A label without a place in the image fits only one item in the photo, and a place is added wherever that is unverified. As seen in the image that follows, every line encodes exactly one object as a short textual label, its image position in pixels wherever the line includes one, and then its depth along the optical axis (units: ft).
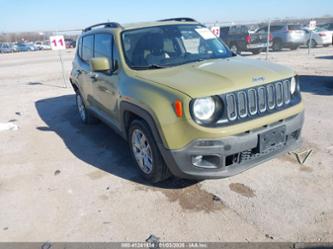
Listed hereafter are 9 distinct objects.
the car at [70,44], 140.77
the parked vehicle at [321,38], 69.97
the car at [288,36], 66.28
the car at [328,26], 76.88
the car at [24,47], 154.50
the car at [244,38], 61.36
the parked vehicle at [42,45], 160.66
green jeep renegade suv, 10.61
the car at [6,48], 148.13
